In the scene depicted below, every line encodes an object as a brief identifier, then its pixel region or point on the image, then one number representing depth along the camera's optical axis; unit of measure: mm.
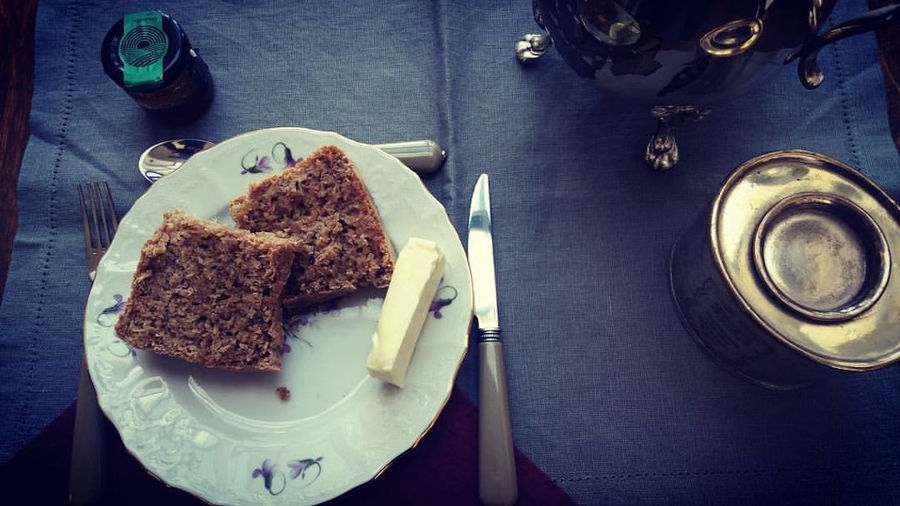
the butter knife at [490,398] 283
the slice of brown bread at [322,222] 300
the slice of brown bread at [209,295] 292
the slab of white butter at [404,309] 274
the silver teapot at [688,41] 222
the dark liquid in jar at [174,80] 305
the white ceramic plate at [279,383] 280
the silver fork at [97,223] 320
